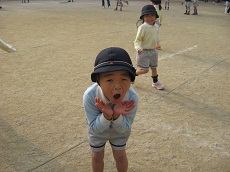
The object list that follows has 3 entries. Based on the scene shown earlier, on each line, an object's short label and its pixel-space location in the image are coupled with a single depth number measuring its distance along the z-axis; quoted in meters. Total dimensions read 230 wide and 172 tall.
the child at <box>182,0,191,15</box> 15.04
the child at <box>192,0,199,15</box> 14.85
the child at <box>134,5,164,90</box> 4.07
